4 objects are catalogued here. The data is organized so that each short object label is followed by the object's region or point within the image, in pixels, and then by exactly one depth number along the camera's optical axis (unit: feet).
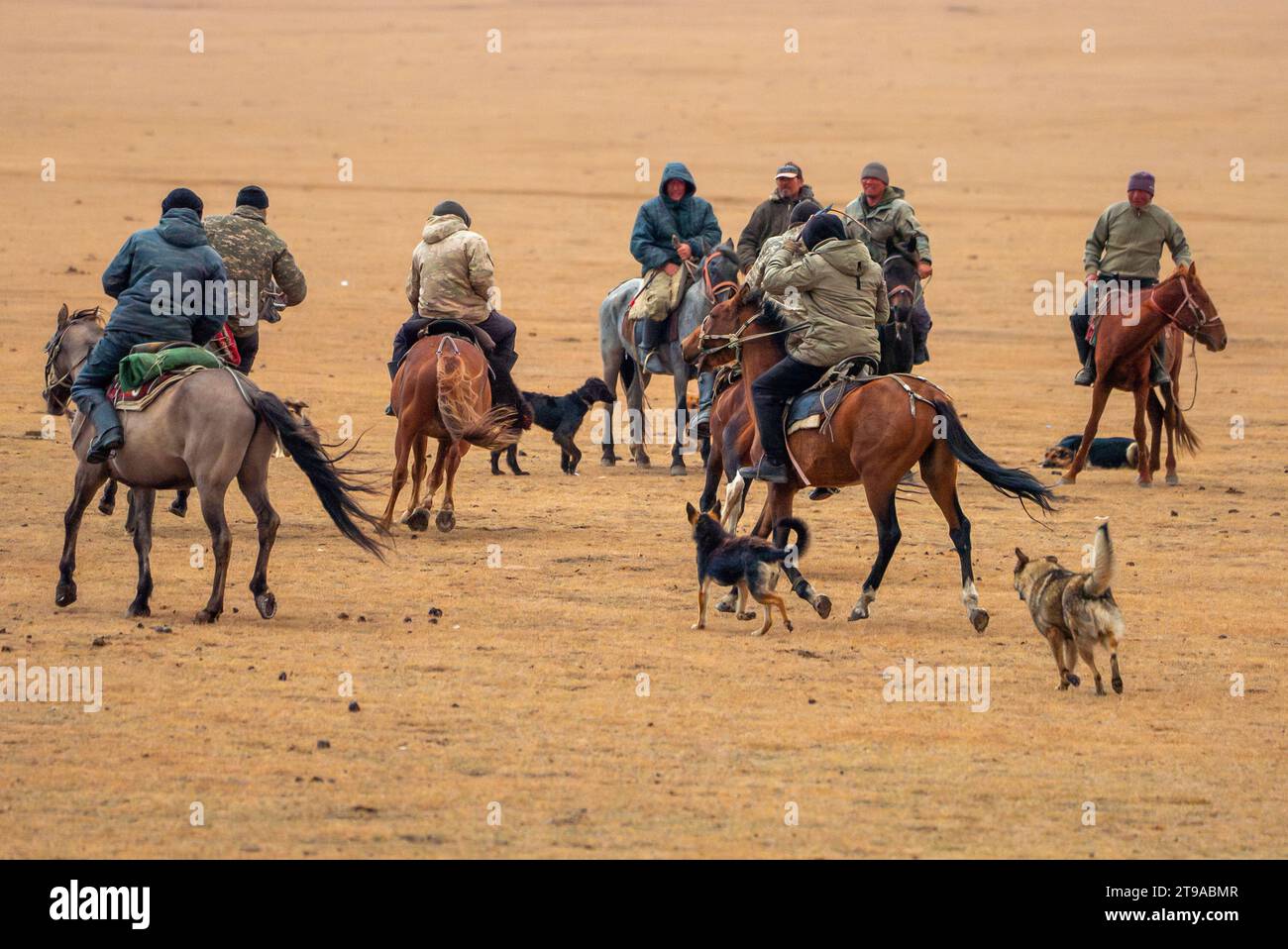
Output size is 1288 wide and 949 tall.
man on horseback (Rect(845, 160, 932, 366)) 53.16
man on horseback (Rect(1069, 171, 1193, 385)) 57.77
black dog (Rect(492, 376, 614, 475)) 59.11
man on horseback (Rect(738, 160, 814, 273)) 55.31
